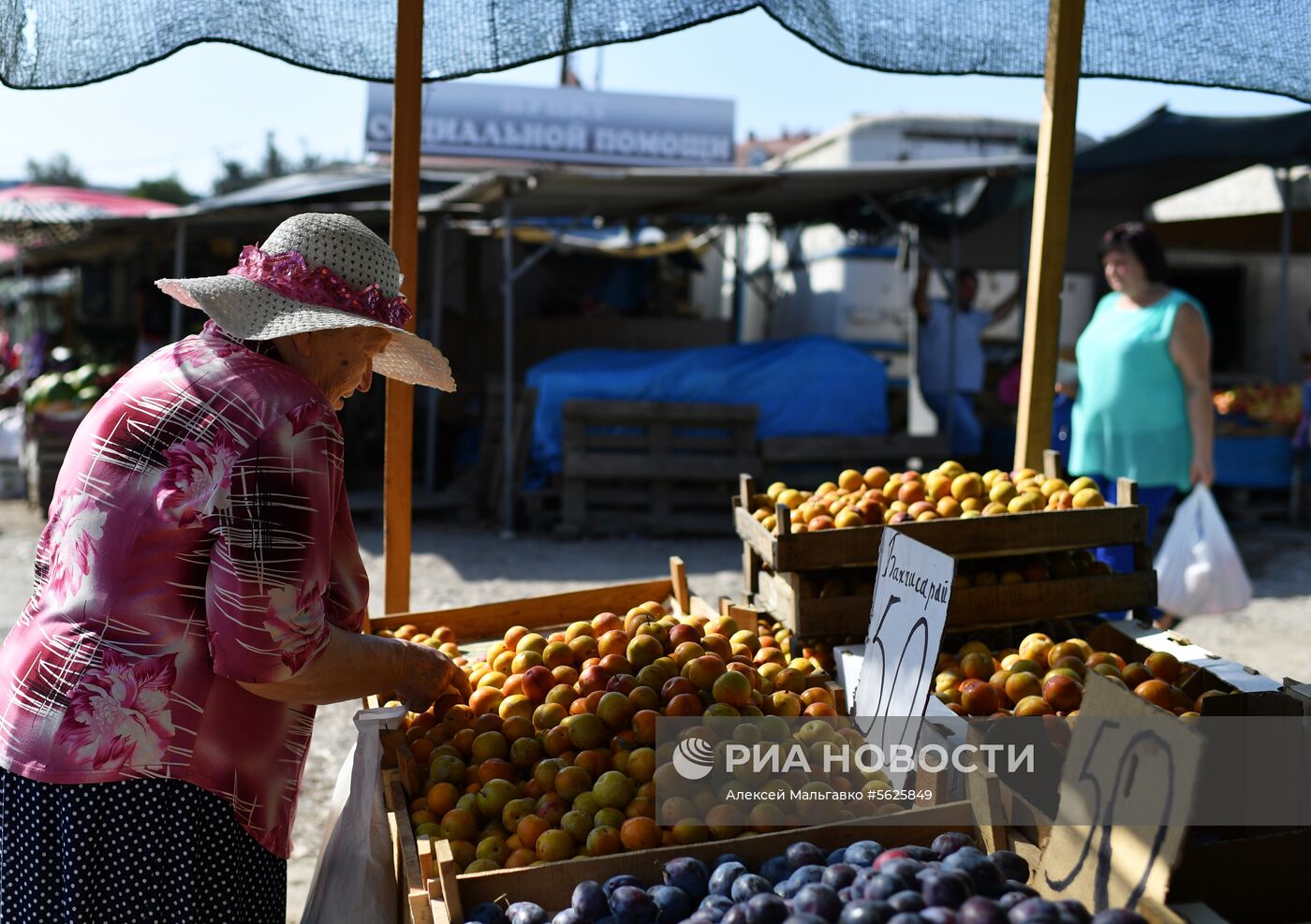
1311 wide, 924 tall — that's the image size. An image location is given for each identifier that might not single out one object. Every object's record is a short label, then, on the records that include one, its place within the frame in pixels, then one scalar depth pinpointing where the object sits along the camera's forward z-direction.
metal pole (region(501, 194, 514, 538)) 9.19
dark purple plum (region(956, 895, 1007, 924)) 1.35
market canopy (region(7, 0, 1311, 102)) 2.68
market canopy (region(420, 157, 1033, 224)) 8.30
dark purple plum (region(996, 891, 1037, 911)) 1.40
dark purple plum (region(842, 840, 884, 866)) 1.67
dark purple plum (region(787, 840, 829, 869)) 1.71
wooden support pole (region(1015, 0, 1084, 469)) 3.07
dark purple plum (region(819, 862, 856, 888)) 1.58
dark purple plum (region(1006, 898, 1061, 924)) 1.33
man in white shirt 10.23
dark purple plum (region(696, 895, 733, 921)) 1.59
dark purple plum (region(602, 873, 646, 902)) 1.71
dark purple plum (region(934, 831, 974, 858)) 1.67
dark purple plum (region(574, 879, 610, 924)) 1.66
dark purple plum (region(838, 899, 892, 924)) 1.40
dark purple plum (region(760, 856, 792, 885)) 1.70
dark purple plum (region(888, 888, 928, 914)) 1.40
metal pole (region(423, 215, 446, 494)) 10.18
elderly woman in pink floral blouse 1.73
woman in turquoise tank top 4.28
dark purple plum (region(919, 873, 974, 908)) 1.42
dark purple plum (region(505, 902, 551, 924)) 1.65
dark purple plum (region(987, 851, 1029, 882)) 1.64
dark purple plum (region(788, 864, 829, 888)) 1.60
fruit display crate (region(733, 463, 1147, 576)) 2.70
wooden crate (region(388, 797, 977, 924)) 1.72
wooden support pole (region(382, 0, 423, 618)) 2.95
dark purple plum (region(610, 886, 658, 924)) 1.63
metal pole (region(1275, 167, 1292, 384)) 9.70
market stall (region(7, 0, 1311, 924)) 2.27
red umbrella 10.53
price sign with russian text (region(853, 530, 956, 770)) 1.97
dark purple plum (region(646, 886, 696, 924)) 1.66
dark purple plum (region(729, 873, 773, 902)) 1.61
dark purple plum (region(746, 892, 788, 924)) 1.48
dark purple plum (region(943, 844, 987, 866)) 1.55
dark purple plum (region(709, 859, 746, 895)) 1.68
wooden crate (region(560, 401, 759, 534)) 8.98
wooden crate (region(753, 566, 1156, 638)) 2.71
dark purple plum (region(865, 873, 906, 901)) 1.46
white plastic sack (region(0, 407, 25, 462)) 11.78
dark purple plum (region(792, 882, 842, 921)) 1.47
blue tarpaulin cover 9.31
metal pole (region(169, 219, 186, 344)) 9.80
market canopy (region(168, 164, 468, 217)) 9.59
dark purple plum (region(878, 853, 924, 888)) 1.49
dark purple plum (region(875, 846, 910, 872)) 1.57
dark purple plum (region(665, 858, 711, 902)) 1.71
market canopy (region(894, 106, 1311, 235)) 8.28
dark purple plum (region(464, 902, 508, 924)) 1.67
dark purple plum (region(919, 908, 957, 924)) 1.37
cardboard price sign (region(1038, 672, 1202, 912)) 1.43
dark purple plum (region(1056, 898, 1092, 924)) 1.36
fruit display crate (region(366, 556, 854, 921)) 3.04
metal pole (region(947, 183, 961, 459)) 9.81
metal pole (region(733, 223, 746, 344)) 13.66
